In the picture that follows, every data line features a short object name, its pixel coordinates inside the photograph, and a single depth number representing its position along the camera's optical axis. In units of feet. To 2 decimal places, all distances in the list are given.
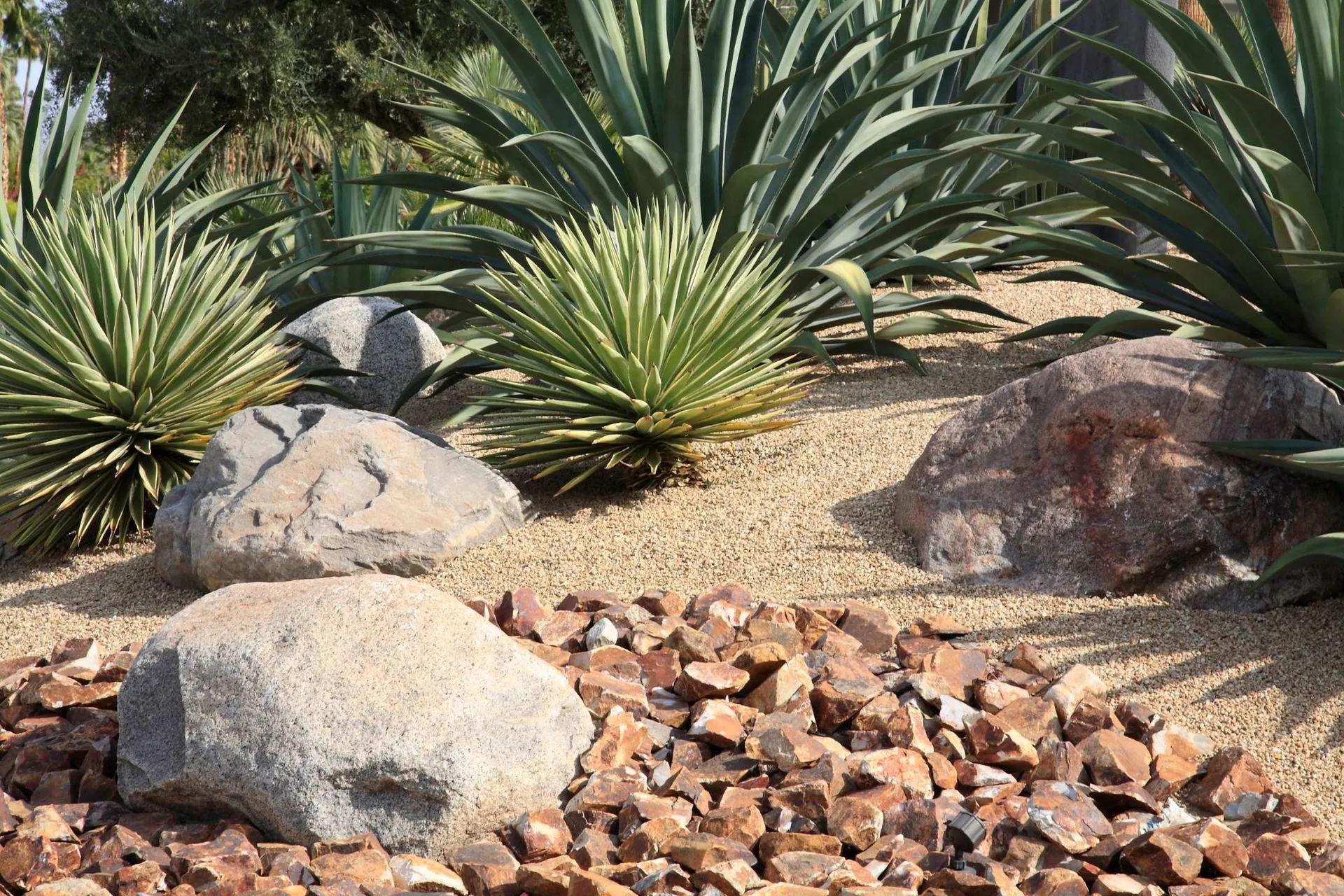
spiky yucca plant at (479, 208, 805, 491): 13.19
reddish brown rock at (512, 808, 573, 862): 8.05
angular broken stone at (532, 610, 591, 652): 10.59
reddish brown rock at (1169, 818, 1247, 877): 7.63
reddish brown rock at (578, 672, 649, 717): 9.42
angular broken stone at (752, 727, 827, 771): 8.74
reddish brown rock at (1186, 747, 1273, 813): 8.27
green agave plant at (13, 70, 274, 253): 18.04
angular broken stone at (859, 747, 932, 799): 8.45
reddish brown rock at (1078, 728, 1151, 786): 8.57
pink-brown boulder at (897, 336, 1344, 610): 10.73
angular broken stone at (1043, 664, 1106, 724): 9.23
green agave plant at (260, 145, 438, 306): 22.27
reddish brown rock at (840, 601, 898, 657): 10.31
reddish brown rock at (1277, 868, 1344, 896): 7.30
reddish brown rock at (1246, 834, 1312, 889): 7.60
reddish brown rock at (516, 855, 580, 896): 7.52
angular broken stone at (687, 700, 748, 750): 9.07
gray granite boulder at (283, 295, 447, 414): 19.60
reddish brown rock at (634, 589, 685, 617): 11.08
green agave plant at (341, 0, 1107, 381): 16.43
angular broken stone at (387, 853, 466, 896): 7.79
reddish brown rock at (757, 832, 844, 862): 7.91
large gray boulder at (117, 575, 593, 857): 8.15
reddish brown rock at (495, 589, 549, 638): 10.84
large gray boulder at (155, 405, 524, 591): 12.20
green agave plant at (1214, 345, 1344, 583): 9.30
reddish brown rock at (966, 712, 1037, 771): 8.71
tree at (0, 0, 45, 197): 92.23
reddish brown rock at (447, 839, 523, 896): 7.66
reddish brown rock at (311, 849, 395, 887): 7.73
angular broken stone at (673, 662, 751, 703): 9.54
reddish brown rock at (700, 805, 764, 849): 8.01
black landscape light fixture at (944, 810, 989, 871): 7.93
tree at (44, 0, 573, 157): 44.11
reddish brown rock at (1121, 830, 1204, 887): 7.54
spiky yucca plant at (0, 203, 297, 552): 14.11
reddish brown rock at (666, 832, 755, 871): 7.69
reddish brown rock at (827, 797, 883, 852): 8.01
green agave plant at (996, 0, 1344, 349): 12.79
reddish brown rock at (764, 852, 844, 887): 7.66
